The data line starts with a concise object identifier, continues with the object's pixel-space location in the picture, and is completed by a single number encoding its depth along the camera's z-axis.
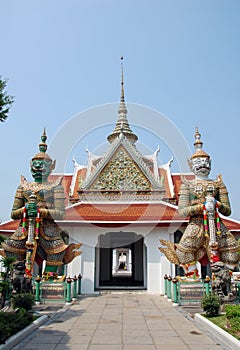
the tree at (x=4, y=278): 5.75
